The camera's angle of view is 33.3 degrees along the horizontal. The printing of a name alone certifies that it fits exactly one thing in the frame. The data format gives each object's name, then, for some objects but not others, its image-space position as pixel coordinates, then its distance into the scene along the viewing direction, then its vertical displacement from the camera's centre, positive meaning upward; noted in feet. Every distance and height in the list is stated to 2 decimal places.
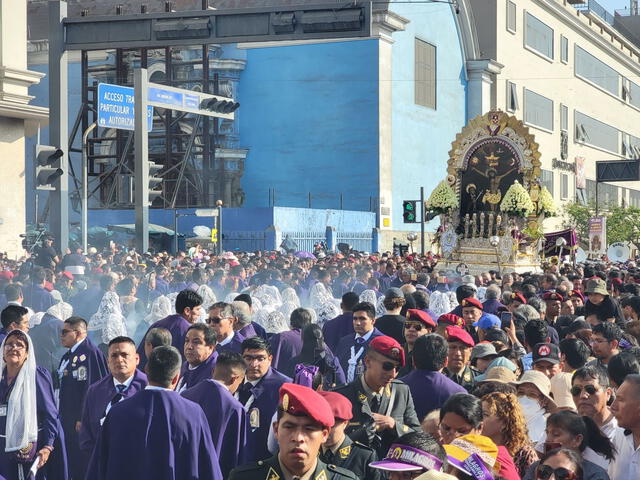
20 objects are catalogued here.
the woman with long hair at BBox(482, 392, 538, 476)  18.01 -3.40
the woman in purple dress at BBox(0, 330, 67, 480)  23.57 -4.13
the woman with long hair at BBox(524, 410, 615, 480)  17.34 -3.44
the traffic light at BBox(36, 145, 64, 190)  53.83 +3.09
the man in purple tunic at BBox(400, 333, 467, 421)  22.98 -3.29
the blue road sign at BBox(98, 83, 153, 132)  61.41 +7.07
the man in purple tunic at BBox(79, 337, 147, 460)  23.52 -3.52
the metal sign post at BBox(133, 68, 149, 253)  60.70 +4.25
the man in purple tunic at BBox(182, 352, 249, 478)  21.31 -3.84
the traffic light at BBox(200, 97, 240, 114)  65.51 +7.63
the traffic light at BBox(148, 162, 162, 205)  60.90 +2.73
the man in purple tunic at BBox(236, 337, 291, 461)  22.62 -3.50
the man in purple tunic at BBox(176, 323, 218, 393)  24.75 -2.97
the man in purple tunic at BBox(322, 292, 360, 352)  35.09 -3.20
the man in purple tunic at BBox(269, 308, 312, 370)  30.50 -3.36
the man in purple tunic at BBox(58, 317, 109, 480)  27.61 -3.78
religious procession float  85.46 +2.30
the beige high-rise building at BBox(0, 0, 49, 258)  64.13 +6.74
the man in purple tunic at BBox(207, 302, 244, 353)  29.48 -2.63
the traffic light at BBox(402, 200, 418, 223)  92.48 +1.47
